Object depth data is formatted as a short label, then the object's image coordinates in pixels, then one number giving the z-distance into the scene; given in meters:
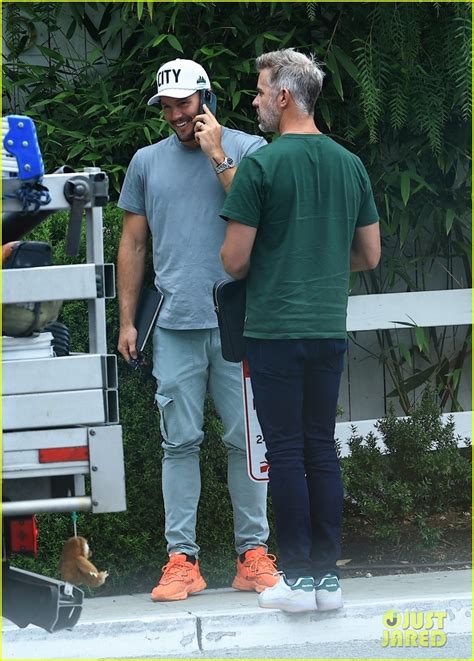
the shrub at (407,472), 12.70
